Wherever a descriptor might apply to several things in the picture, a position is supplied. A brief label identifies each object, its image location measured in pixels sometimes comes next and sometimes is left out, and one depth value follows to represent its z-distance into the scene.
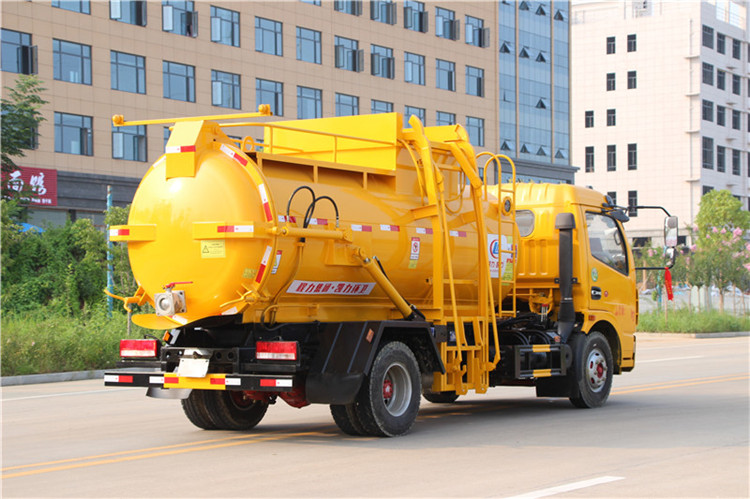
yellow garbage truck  9.74
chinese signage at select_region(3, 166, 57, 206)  38.41
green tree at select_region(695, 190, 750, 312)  46.34
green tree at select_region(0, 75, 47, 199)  27.41
